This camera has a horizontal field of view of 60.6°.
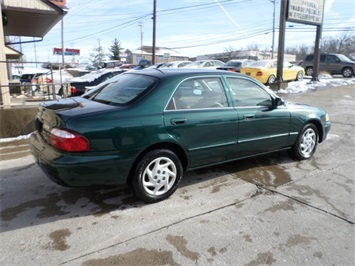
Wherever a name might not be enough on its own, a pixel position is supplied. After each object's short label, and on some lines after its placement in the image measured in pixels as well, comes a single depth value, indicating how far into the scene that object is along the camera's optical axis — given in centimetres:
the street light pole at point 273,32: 5505
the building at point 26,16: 752
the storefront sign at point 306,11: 1417
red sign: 5559
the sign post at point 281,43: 1408
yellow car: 1525
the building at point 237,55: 6339
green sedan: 306
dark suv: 2098
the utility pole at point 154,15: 2752
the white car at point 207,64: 1895
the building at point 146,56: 7671
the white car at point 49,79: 1519
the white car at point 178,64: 1811
